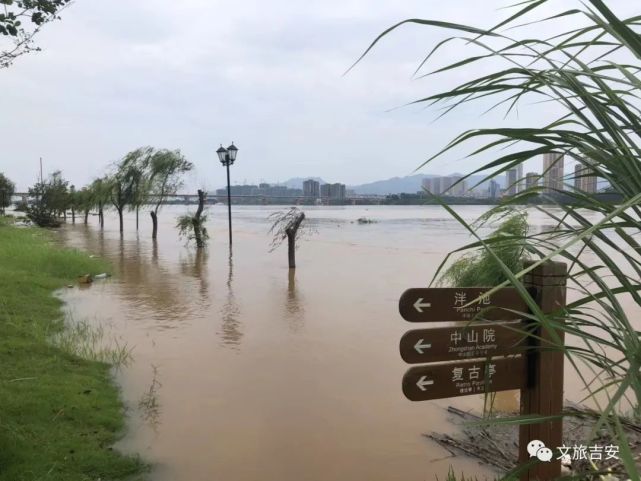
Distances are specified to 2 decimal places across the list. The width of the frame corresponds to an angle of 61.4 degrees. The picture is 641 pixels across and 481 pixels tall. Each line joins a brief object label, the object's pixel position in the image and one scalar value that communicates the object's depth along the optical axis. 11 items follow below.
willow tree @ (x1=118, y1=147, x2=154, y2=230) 24.34
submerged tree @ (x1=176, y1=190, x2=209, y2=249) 17.59
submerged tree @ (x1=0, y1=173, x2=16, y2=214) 39.38
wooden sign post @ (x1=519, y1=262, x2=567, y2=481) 2.05
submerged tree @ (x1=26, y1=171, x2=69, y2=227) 30.88
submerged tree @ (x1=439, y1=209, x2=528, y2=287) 6.12
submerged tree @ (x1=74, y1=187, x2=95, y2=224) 32.81
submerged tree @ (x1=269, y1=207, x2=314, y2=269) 12.53
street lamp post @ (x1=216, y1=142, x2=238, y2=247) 17.57
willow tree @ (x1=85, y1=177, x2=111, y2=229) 26.93
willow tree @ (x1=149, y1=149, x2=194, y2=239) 23.34
